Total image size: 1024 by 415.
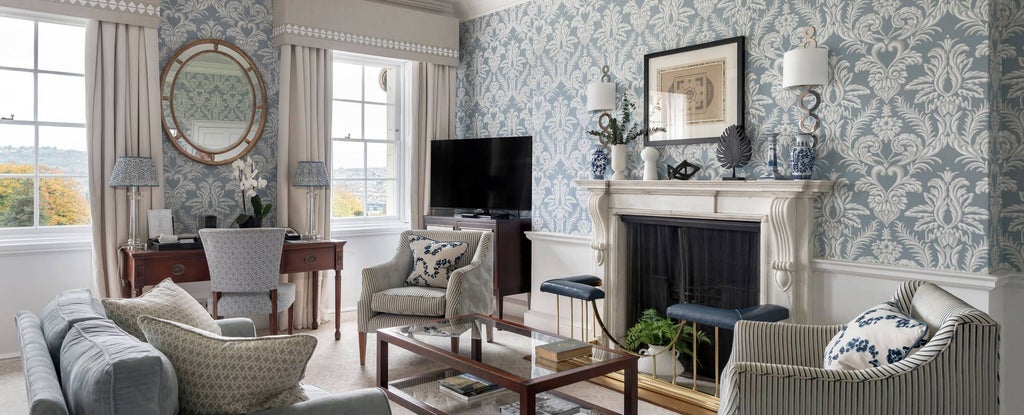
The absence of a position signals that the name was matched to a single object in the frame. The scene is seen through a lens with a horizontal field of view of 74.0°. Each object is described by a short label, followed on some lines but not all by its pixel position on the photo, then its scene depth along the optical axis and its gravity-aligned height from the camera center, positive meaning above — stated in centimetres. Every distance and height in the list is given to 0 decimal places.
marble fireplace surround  348 -7
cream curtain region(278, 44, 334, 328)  507 +51
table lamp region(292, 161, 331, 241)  497 +17
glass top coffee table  263 -68
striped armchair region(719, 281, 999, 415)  191 -52
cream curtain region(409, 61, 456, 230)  582 +68
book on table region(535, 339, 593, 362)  285 -64
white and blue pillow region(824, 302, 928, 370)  207 -44
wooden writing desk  414 -43
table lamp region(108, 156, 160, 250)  417 +13
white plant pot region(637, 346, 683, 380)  387 -94
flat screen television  531 +21
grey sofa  146 -41
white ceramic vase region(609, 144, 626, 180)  443 +25
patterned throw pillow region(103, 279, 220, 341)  214 -36
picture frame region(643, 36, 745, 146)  389 +65
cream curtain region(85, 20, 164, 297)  433 +53
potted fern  387 -83
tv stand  516 -41
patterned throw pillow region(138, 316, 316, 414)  171 -43
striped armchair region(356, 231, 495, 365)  402 -57
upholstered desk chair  412 -43
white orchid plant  481 +10
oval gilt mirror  471 +70
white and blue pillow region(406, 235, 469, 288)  434 -40
